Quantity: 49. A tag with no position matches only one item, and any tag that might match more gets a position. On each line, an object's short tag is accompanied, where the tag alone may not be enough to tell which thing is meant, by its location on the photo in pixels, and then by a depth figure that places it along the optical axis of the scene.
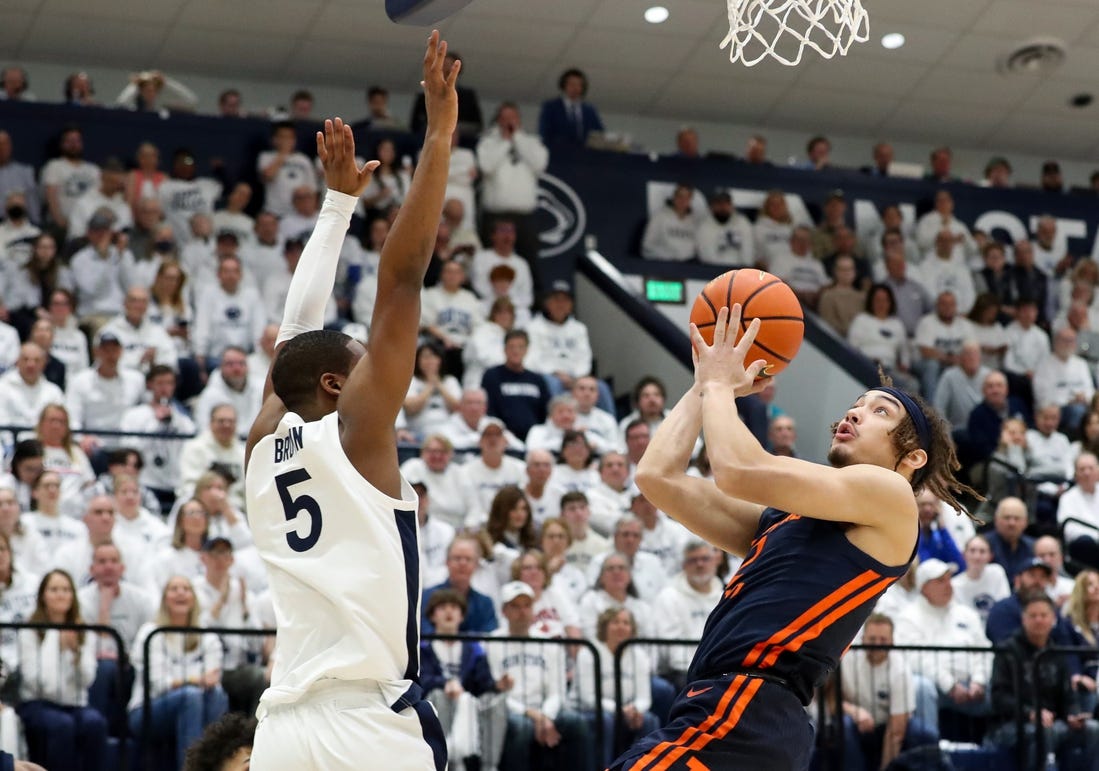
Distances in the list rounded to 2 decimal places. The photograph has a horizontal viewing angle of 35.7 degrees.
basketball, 5.12
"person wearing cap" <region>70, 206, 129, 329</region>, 14.54
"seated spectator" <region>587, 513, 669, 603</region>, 11.79
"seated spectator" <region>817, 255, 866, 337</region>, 17.44
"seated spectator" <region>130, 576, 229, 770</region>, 9.41
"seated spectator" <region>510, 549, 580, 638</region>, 10.84
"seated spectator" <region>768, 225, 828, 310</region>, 17.92
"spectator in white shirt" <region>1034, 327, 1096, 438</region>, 16.67
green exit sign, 17.73
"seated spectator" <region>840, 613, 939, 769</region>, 10.39
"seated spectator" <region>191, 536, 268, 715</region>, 9.90
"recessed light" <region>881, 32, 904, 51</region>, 18.56
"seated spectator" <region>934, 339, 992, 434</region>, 15.97
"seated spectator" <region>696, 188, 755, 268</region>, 18.08
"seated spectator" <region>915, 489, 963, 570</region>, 12.73
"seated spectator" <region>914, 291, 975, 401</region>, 17.00
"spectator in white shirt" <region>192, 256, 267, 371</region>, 14.31
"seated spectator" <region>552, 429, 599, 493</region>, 13.05
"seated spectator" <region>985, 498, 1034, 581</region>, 12.88
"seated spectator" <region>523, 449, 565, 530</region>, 12.65
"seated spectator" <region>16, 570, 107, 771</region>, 9.13
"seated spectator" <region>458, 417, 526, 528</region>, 12.61
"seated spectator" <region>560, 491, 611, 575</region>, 12.08
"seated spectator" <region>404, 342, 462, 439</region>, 13.62
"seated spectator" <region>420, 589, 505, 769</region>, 9.73
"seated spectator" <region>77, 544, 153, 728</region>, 10.21
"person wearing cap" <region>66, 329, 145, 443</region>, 12.83
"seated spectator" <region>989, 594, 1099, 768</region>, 10.52
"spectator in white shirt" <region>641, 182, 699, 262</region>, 18.23
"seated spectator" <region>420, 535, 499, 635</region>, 10.73
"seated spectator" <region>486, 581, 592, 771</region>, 9.87
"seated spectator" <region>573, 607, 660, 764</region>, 10.05
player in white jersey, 4.32
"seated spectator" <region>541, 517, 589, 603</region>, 11.49
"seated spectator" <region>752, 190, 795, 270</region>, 18.19
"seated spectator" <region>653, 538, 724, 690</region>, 11.15
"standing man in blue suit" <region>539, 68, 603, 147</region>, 18.12
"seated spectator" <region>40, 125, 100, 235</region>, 15.39
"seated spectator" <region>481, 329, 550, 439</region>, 14.20
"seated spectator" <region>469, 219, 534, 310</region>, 16.12
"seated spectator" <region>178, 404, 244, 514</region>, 12.02
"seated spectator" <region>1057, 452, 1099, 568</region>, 13.73
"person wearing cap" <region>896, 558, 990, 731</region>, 10.66
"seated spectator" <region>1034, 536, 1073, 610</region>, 12.22
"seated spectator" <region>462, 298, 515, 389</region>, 14.78
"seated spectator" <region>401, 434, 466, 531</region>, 12.43
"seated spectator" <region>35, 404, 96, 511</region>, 11.73
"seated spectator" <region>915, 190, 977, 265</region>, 18.67
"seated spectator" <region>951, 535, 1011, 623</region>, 12.32
